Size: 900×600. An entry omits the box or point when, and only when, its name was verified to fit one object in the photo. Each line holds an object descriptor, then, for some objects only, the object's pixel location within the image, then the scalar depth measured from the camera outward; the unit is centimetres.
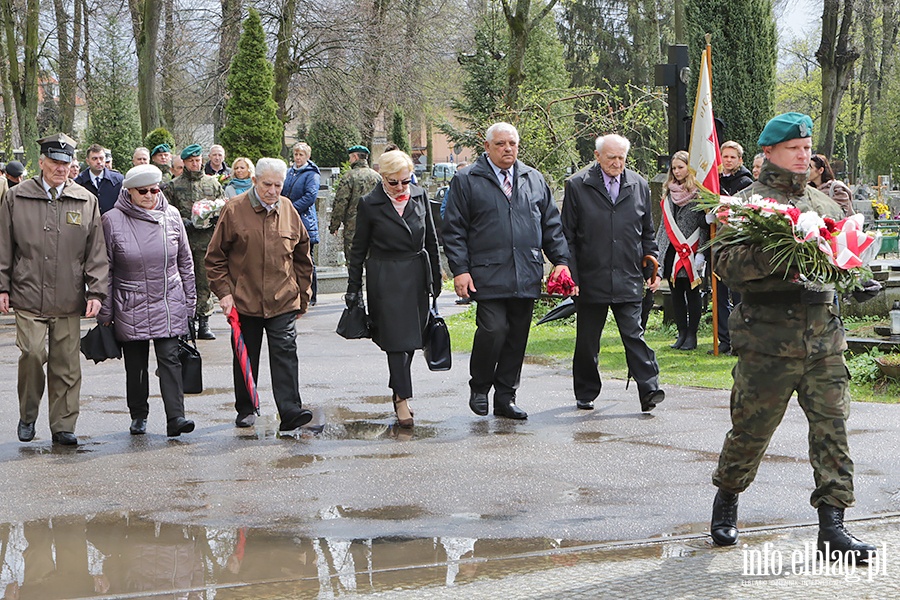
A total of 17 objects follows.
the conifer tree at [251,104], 2456
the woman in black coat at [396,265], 849
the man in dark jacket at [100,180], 1327
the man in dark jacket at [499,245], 853
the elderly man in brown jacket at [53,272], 794
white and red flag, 1104
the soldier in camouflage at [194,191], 1288
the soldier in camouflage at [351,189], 1560
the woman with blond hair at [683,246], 1144
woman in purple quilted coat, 814
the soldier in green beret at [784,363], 518
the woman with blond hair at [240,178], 1394
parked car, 5284
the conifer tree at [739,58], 2086
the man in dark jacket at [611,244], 888
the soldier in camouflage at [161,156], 1268
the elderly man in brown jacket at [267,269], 826
